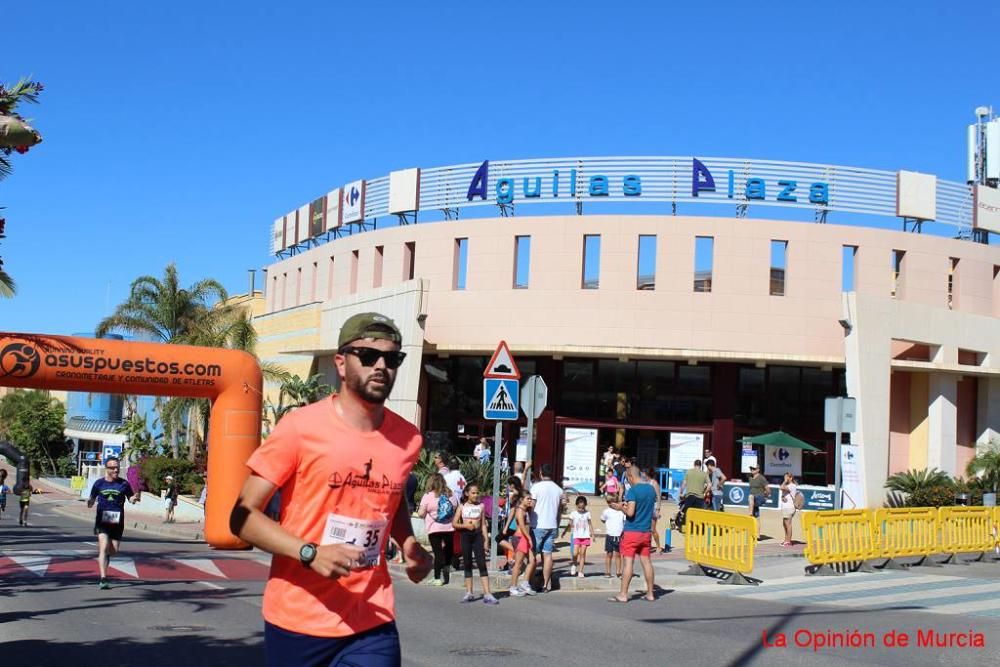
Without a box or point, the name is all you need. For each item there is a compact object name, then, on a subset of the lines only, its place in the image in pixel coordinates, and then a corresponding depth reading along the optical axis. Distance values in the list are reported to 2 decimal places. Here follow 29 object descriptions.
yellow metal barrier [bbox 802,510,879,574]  16.41
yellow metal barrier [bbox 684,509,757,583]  15.38
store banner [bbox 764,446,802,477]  34.34
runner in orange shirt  3.77
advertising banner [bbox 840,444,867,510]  22.34
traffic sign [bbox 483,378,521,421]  15.48
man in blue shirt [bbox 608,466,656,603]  13.48
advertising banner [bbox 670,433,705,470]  34.38
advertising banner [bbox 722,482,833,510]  27.50
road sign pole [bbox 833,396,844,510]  17.73
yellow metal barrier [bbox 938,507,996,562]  18.59
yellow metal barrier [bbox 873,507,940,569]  17.39
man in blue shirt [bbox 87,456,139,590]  13.30
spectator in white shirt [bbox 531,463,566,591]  14.46
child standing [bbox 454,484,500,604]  13.91
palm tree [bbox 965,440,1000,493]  31.39
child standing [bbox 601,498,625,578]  15.17
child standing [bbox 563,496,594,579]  15.93
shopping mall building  33.56
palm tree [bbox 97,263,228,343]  44.06
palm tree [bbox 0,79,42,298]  6.04
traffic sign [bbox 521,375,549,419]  15.81
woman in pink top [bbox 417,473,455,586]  14.49
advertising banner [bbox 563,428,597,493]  34.69
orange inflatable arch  16.31
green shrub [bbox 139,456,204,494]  39.03
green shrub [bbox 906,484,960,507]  29.56
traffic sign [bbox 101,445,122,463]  51.99
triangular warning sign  15.63
